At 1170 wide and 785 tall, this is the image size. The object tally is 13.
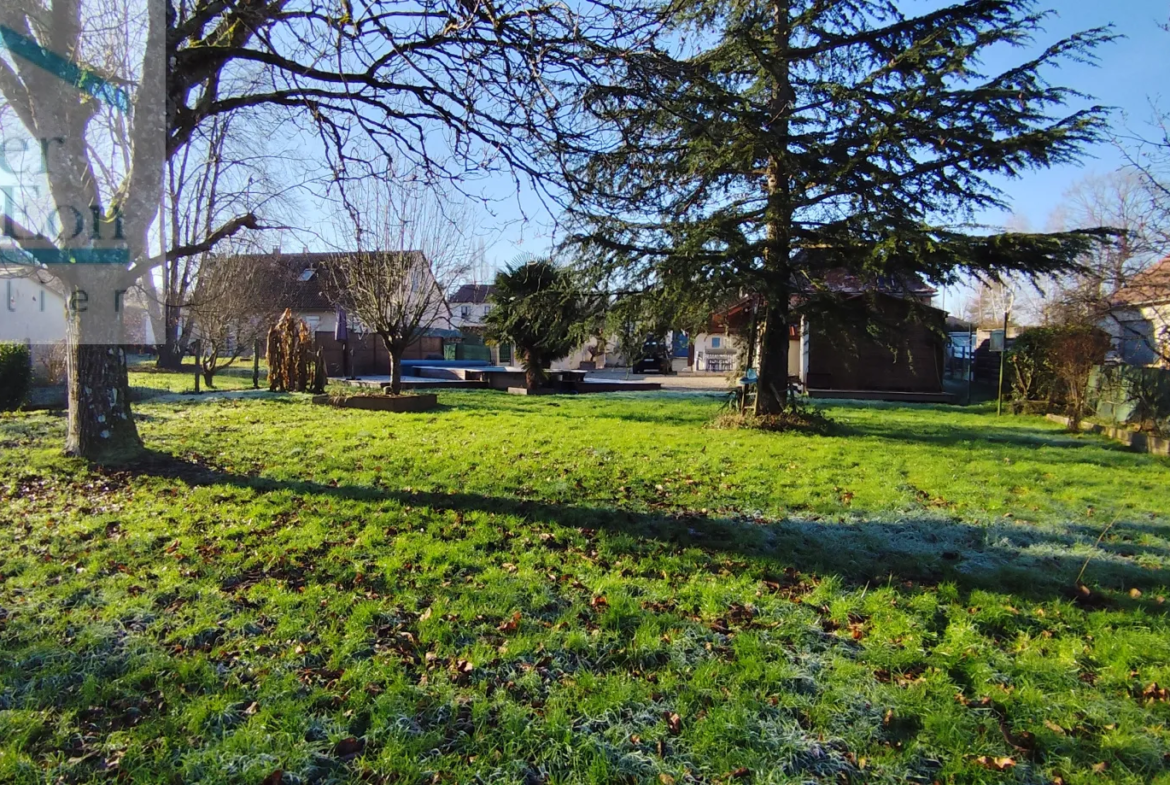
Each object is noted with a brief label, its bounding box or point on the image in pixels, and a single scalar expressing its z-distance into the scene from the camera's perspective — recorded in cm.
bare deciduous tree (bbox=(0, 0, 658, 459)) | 435
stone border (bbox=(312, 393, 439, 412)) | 1216
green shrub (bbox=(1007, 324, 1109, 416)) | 1148
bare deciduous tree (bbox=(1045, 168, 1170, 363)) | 873
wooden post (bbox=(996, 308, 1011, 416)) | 1413
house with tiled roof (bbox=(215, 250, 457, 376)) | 2135
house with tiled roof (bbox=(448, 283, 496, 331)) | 2718
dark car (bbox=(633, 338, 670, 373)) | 3666
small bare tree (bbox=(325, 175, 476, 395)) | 1275
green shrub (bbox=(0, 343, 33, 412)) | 1028
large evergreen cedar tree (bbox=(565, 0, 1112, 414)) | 804
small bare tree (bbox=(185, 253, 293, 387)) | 1686
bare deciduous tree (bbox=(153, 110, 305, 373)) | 789
